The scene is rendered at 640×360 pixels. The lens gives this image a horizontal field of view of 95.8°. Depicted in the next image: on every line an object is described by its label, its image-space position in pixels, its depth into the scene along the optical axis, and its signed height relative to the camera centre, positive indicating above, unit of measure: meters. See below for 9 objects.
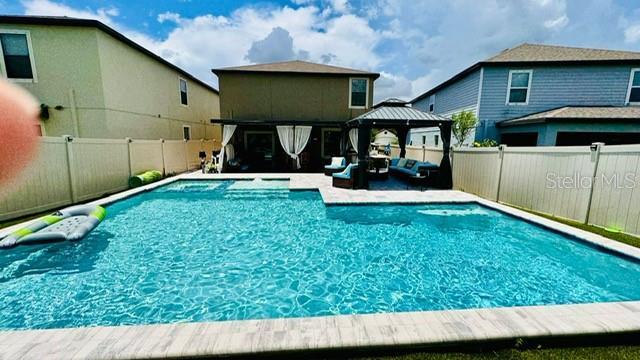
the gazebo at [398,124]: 10.27 +0.65
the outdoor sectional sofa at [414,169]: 11.24 -1.11
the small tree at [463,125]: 14.89 +0.93
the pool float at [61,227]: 5.89 -1.95
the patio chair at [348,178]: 10.95 -1.37
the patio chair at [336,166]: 13.55 -1.17
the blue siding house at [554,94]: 12.90 +2.47
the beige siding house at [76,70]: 11.53 +2.82
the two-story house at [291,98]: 15.47 +2.34
